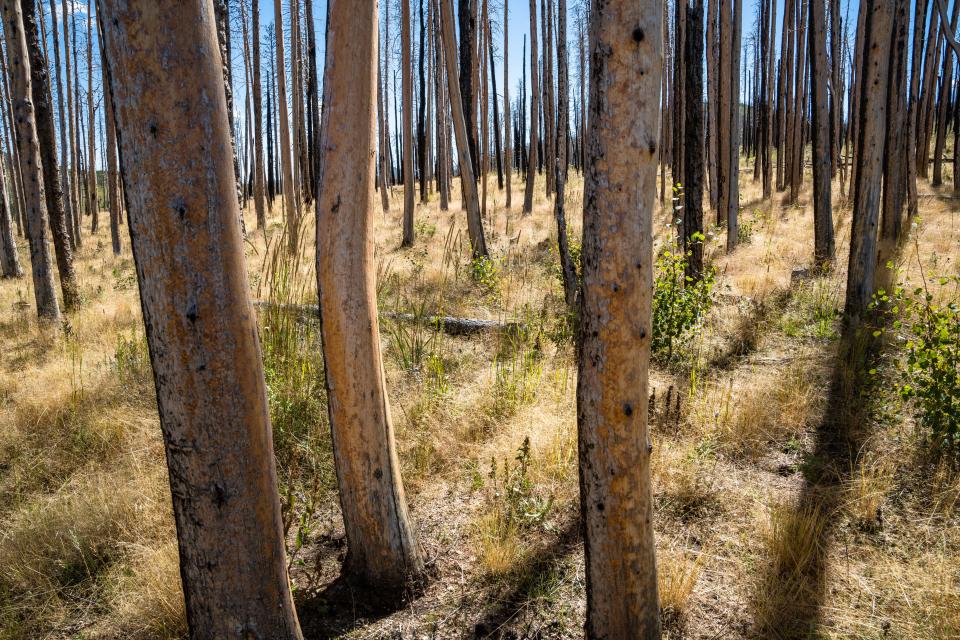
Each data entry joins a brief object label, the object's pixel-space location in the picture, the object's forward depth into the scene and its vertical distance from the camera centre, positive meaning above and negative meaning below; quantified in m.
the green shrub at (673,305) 4.52 -0.79
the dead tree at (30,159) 6.25 +0.84
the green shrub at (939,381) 2.94 -0.98
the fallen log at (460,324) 5.35 -1.06
